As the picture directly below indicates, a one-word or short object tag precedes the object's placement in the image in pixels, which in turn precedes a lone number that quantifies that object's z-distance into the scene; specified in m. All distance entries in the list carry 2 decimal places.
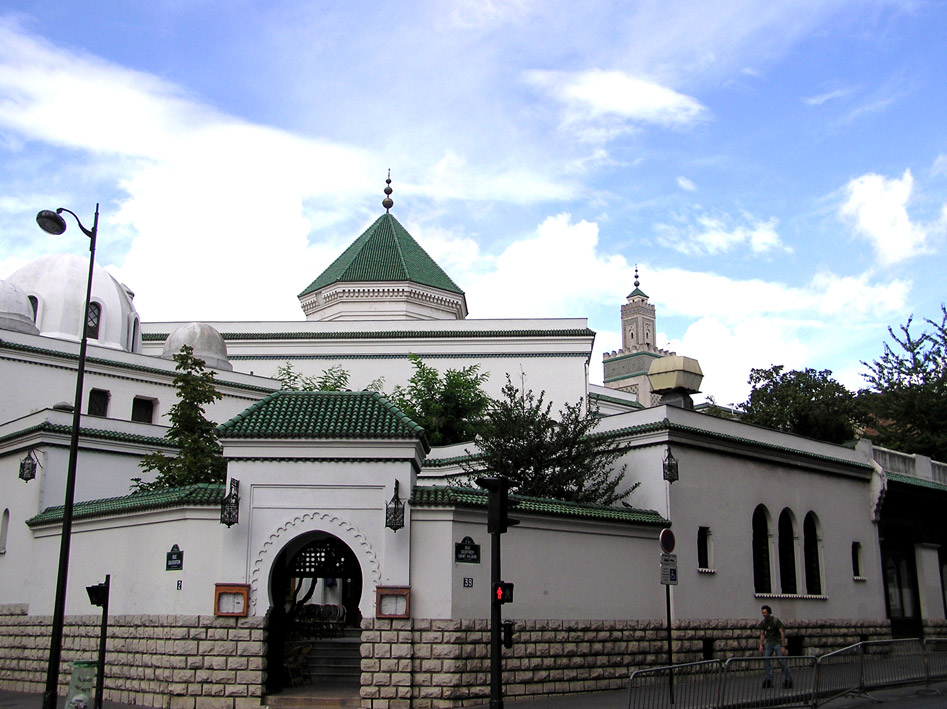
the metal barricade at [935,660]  18.44
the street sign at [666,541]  14.92
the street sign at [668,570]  14.77
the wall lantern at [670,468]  20.64
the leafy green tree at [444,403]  35.03
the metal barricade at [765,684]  15.14
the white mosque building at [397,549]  16.20
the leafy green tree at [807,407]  43.44
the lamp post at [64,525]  14.37
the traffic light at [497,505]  13.15
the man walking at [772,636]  17.66
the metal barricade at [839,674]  16.08
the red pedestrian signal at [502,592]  13.03
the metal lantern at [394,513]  16.12
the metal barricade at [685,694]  14.58
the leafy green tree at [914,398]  31.70
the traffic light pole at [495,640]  12.56
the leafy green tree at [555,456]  21.62
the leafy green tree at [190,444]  23.58
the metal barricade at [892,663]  17.36
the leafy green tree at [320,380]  39.16
